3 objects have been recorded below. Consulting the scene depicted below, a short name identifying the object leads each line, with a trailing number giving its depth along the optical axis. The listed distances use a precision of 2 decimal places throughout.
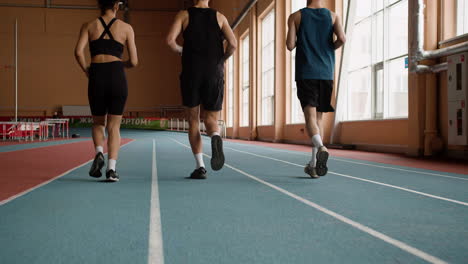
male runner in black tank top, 3.93
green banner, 28.90
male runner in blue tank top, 4.05
